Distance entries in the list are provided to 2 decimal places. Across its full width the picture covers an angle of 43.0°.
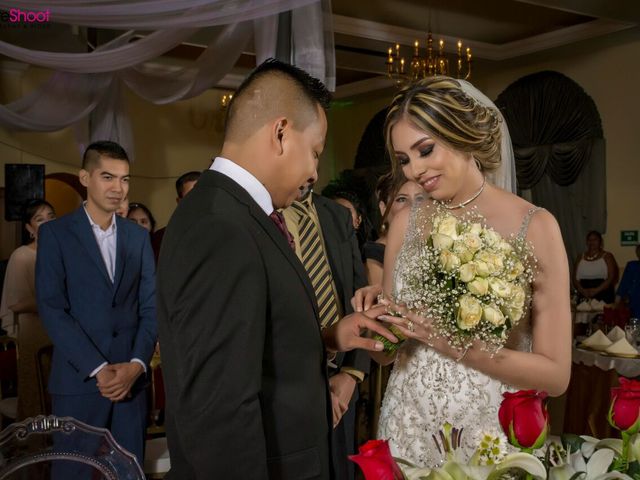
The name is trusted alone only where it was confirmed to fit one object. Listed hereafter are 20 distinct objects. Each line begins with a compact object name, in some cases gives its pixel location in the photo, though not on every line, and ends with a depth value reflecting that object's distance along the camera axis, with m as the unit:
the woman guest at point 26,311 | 4.76
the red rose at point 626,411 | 1.28
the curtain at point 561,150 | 12.20
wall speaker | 10.38
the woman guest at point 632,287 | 10.44
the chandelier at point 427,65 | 10.05
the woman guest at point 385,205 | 3.22
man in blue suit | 3.64
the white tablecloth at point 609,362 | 5.07
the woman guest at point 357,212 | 4.88
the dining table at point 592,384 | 5.05
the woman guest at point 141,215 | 7.89
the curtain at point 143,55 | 4.45
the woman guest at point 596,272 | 11.10
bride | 2.35
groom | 1.60
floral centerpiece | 1.14
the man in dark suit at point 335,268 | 3.23
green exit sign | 11.71
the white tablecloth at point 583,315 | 9.30
